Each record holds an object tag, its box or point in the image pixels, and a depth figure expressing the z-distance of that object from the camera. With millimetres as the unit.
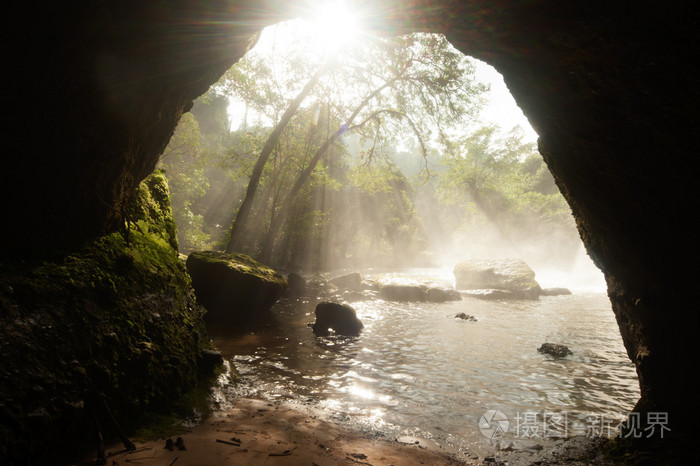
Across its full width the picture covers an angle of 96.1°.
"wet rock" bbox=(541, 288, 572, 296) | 18484
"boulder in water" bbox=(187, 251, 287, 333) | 9539
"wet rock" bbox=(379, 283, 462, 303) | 15070
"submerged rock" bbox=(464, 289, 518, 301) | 16609
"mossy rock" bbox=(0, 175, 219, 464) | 2160
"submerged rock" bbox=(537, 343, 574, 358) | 7324
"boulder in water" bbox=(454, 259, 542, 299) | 17062
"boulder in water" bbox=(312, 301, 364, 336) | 8812
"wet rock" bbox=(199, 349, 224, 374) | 4527
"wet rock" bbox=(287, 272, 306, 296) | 15656
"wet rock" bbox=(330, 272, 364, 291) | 17436
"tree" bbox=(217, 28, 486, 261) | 14016
